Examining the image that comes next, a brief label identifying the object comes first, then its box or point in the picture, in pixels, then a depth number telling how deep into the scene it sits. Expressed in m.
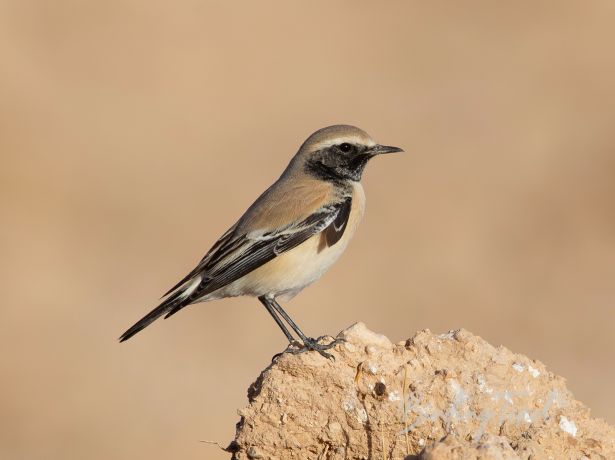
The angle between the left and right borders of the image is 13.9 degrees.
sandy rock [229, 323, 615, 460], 16.70
